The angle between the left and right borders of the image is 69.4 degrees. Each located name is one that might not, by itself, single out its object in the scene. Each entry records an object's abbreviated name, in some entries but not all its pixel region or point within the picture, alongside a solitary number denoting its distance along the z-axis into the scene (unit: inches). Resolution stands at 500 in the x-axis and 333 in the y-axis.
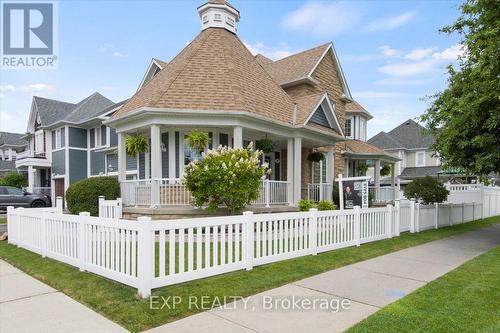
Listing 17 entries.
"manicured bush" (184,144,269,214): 398.9
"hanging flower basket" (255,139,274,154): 551.5
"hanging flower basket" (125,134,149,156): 513.0
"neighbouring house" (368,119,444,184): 1519.4
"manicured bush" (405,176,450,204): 583.8
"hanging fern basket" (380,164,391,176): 1028.5
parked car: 868.6
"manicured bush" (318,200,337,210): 538.6
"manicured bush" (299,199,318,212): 533.0
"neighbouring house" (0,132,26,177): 1839.3
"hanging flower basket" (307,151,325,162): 648.4
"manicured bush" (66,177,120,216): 512.7
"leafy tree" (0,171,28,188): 1251.2
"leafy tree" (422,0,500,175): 372.5
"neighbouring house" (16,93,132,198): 1010.7
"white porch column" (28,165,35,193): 1110.4
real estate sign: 446.3
